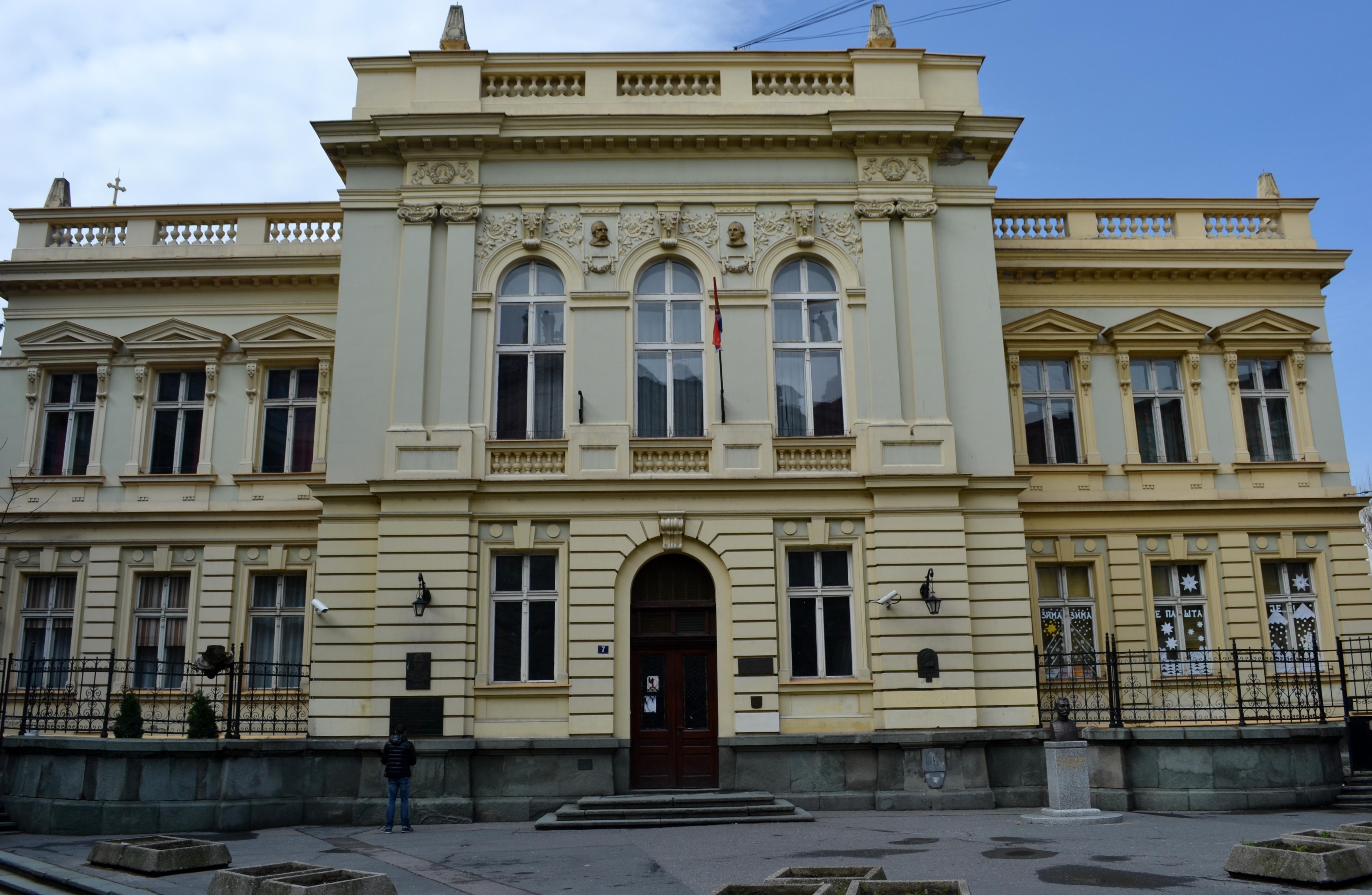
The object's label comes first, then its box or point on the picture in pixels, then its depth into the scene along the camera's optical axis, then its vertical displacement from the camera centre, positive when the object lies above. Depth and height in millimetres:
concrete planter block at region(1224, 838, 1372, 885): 10328 -1672
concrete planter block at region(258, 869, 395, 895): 9328 -1590
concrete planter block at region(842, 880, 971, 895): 8789 -1563
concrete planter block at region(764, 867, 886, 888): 9633 -1620
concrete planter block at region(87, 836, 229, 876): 12352 -1746
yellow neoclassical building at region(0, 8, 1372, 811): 19781 +5460
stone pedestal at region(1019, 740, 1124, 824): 16828 -1405
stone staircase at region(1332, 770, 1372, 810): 17797 -1756
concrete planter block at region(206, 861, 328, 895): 9773 -1611
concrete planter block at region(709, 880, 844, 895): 8898 -1579
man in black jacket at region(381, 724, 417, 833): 17594 -1124
